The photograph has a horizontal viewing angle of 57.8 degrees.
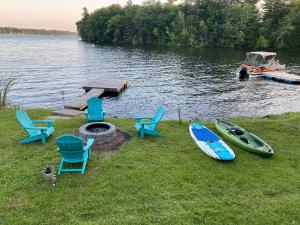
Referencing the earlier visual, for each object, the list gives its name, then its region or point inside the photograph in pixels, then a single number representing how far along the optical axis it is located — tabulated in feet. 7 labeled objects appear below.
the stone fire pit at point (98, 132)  35.58
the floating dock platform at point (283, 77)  107.45
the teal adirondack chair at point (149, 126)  38.52
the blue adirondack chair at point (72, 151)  27.68
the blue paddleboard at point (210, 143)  32.60
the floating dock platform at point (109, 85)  91.35
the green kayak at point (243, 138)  33.78
